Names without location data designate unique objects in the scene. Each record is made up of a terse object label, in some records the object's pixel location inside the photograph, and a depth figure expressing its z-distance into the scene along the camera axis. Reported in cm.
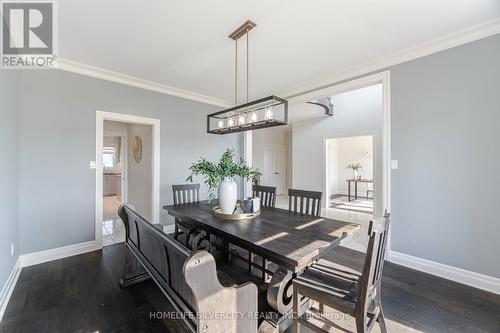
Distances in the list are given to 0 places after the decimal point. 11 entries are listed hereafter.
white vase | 231
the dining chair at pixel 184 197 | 296
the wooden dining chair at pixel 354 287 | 123
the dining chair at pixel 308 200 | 249
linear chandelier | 217
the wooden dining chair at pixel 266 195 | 295
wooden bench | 100
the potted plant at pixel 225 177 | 229
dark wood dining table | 142
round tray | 220
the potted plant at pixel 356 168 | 791
